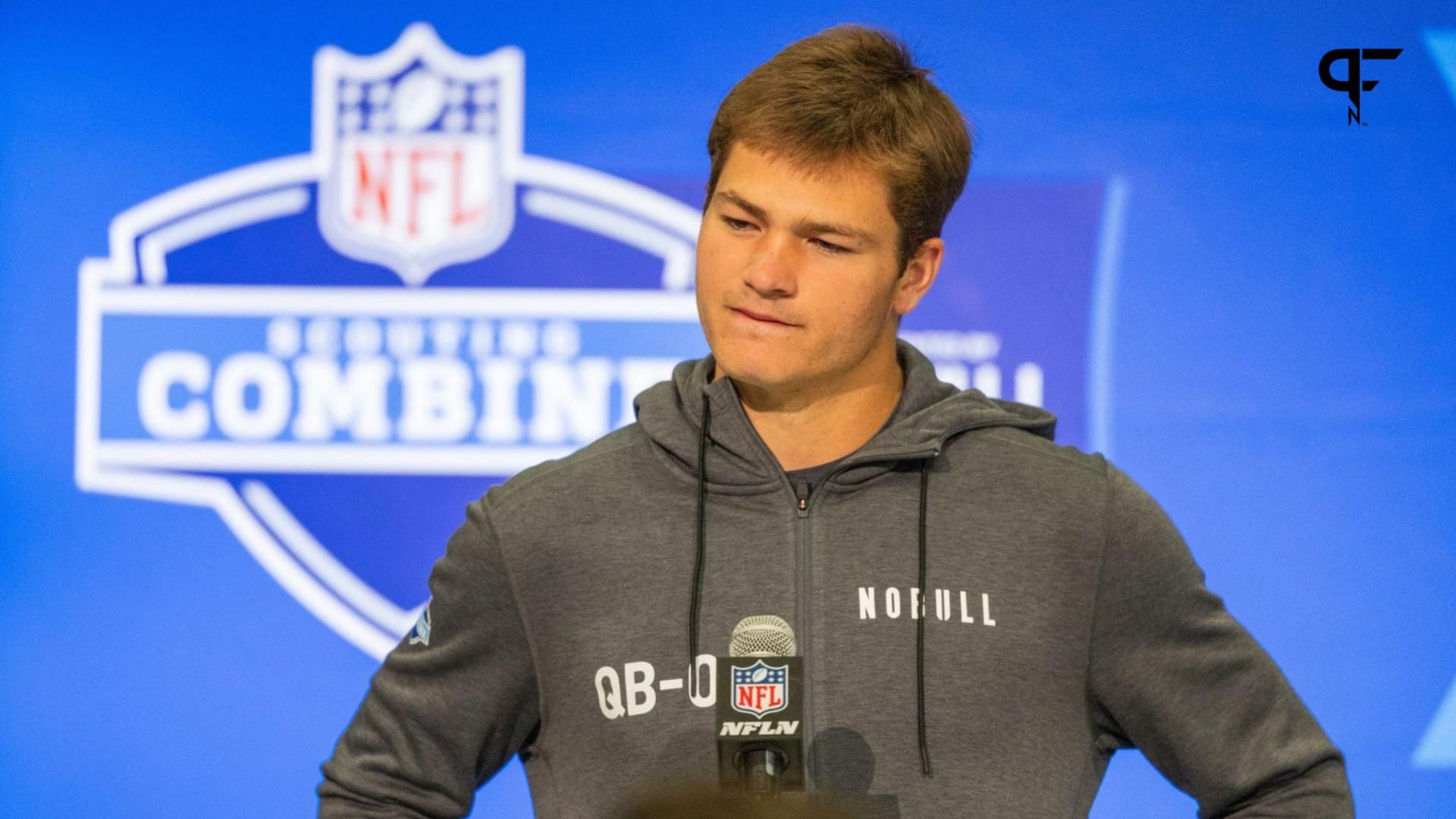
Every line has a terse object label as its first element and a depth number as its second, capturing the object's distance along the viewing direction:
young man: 6.41
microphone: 6.38
